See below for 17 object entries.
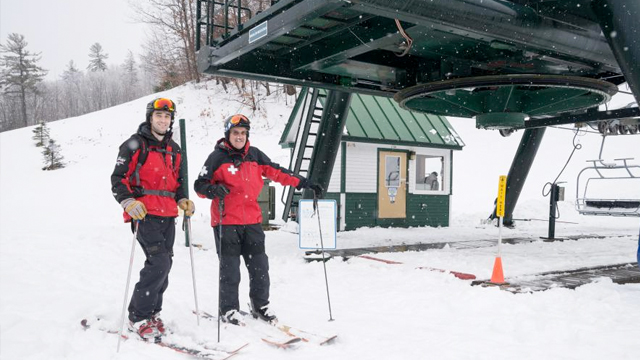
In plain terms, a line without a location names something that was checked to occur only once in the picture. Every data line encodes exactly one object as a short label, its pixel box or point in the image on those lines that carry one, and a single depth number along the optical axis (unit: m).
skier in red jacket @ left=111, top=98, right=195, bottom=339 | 4.37
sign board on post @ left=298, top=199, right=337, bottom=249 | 6.25
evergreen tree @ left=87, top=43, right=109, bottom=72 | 97.38
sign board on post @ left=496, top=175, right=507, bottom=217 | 6.76
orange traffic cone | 6.33
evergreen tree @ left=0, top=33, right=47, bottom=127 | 63.09
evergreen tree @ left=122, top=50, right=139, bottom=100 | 88.15
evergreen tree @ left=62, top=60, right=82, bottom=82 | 106.14
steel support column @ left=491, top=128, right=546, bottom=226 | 14.36
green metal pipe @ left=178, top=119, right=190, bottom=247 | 9.15
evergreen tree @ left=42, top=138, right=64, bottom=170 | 28.14
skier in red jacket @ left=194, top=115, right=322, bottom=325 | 4.86
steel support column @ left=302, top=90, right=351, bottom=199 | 10.16
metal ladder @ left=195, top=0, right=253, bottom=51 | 7.23
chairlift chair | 10.90
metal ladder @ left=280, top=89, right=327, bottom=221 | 11.82
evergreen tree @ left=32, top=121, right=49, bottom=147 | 32.19
